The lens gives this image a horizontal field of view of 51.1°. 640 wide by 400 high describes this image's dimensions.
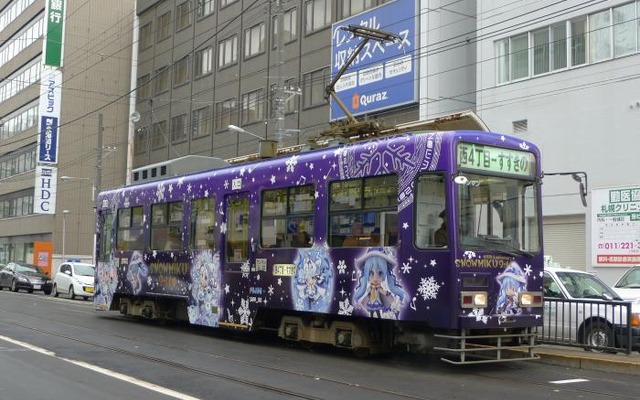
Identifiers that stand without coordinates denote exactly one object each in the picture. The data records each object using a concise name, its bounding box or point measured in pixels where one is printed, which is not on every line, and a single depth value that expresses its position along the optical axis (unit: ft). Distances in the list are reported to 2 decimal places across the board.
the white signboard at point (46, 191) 172.55
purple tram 30.86
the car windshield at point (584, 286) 42.50
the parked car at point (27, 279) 110.11
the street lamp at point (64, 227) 159.84
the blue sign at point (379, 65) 97.40
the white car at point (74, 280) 93.30
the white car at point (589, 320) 36.91
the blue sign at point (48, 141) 169.07
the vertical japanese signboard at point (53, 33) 168.35
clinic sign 69.46
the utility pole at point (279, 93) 65.67
